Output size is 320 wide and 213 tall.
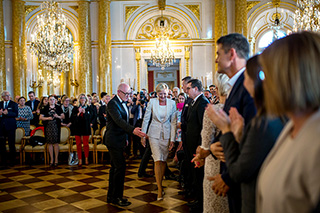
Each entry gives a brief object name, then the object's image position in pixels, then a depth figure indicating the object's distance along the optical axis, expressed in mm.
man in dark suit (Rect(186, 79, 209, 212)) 4234
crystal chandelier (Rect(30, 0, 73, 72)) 10227
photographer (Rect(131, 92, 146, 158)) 8359
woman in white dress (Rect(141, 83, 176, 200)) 4875
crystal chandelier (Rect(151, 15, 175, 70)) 13023
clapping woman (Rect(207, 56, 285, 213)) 1539
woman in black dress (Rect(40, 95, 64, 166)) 7832
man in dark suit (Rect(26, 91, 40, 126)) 9848
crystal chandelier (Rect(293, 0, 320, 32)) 8906
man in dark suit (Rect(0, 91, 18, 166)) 8023
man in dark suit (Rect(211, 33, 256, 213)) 1927
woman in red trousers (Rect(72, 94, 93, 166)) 7895
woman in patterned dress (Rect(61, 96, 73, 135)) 8961
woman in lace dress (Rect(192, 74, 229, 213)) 2658
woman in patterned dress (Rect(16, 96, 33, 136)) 8578
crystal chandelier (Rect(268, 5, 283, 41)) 11658
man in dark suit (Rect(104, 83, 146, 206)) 4625
